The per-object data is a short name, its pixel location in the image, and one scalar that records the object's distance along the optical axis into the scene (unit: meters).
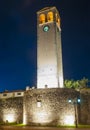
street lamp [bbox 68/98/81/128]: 17.01
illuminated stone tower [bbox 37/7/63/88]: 21.14
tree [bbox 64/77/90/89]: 26.47
